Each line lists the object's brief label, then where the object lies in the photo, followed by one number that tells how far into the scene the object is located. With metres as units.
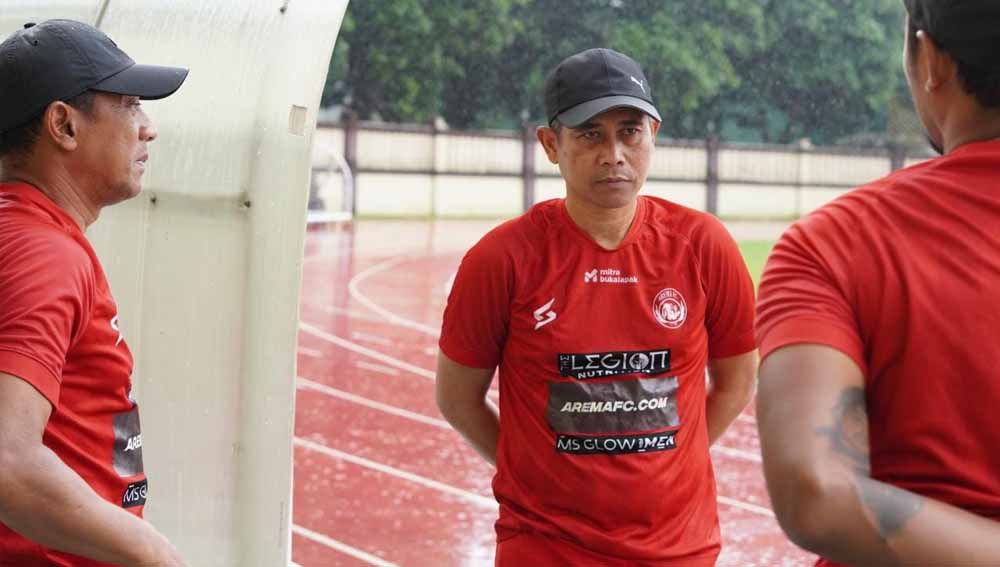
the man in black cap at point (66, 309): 1.92
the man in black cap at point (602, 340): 2.90
